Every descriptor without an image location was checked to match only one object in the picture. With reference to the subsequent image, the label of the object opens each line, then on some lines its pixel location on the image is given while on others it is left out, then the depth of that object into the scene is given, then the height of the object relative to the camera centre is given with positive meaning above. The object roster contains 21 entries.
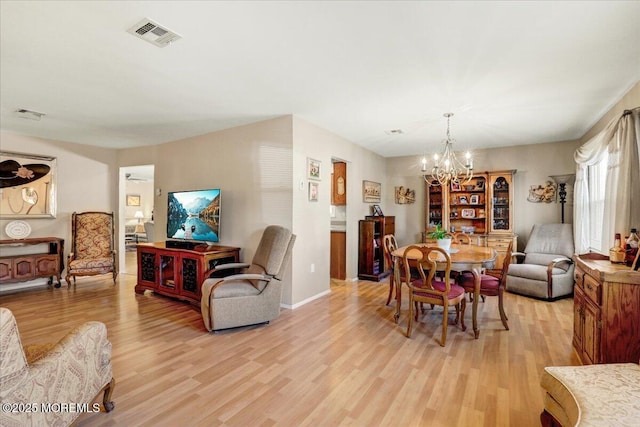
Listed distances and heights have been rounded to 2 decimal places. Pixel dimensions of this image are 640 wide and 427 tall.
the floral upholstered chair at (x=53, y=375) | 1.17 -0.78
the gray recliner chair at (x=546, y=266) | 4.25 -0.81
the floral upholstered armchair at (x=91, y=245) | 4.88 -0.64
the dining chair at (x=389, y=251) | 3.88 -0.53
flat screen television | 4.33 -0.08
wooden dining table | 3.01 -0.51
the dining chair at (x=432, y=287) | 2.86 -0.76
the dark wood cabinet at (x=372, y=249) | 5.50 -0.71
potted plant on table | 3.75 -0.34
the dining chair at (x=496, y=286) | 3.22 -0.80
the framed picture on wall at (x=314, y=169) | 4.16 +0.58
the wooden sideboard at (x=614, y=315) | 1.97 -0.69
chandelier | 3.63 +0.55
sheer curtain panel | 2.78 +0.41
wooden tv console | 3.87 -0.79
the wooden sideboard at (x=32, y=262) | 4.46 -0.83
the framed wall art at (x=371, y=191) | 5.71 +0.38
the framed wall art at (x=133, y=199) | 11.04 +0.35
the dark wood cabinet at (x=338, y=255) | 5.45 -0.81
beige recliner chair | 3.08 -0.86
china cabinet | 5.38 +0.07
